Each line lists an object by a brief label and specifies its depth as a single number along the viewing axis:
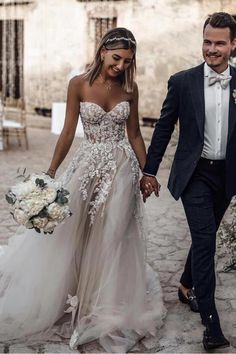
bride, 5.36
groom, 4.97
